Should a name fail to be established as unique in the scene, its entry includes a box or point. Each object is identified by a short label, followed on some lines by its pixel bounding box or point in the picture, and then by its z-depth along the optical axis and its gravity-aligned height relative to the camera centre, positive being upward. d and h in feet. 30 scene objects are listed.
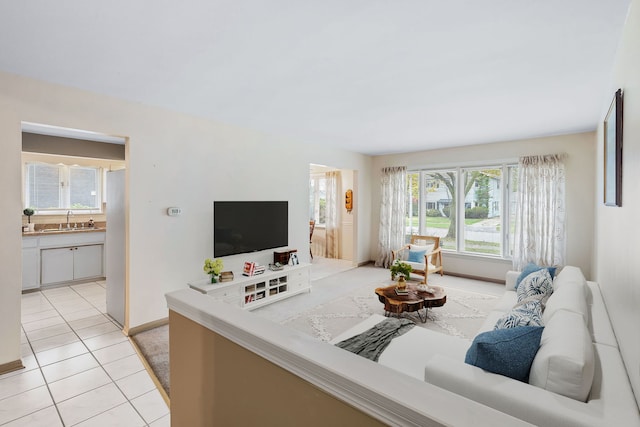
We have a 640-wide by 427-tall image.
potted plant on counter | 16.22 -0.24
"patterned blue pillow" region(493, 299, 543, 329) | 6.11 -2.27
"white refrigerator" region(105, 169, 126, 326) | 11.28 -1.42
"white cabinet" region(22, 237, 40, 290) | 15.01 -2.67
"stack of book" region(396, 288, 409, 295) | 11.85 -3.15
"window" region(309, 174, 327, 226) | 26.33 +1.02
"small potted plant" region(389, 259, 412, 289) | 12.25 -2.48
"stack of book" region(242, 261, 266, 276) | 13.43 -2.63
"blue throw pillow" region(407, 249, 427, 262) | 18.03 -2.71
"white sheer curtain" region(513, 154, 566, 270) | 15.72 -0.05
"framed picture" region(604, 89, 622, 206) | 5.49 +1.14
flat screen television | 13.33 -0.76
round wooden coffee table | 10.99 -3.29
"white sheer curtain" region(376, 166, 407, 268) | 21.12 -0.09
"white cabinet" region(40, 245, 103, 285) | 15.75 -2.90
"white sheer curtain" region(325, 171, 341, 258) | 24.79 -0.37
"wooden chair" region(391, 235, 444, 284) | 16.98 -2.72
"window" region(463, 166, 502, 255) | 18.23 -0.06
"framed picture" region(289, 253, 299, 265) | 15.60 -2.50
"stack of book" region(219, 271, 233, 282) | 12.54 -2.74
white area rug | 11.38 -4.34
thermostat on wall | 11.68 -0.04
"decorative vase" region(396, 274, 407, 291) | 12.07 -2.92
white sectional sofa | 3.89 -2.50
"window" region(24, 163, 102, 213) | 17.12 +1.34
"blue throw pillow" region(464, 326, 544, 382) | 4.90 -2.31
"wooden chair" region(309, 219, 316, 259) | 25.55 -1.30
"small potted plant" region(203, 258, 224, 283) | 12.23 -2.33
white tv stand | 12.12 -3.39
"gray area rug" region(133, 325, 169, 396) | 8.39 -4.42
